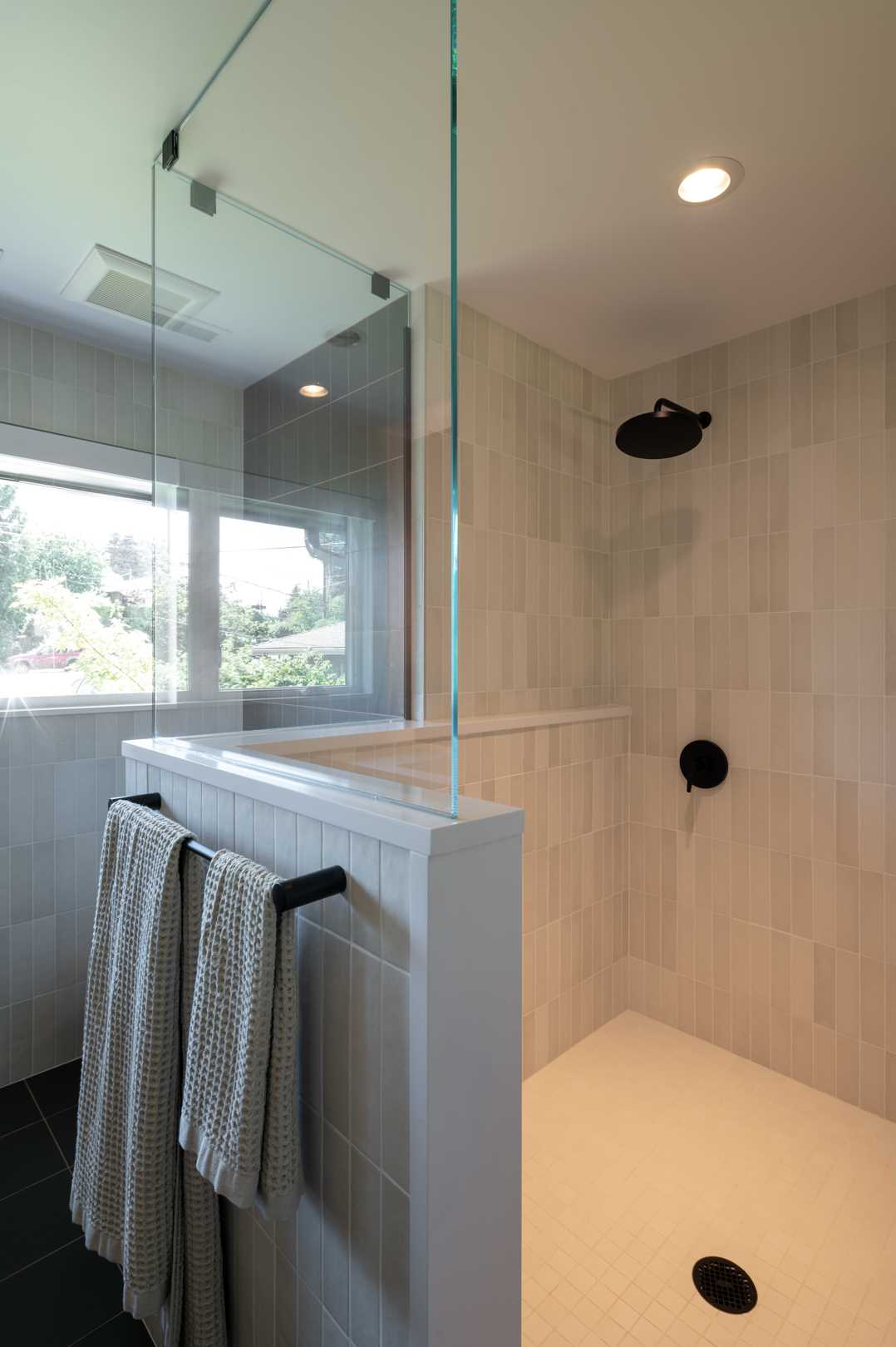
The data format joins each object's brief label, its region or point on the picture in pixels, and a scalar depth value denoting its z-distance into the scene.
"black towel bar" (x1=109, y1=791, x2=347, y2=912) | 0.76
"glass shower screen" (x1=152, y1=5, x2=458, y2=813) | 1.26
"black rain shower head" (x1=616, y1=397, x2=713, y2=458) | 1.91
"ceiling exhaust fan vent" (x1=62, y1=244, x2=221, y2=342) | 1.44
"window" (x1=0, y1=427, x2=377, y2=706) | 1.30
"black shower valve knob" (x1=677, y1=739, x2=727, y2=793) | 2.18
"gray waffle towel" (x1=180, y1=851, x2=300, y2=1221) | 0.77
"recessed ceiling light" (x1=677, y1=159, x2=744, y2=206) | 1.40
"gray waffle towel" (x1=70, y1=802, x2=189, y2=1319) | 0.97
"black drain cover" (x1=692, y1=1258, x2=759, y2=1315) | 1.33
